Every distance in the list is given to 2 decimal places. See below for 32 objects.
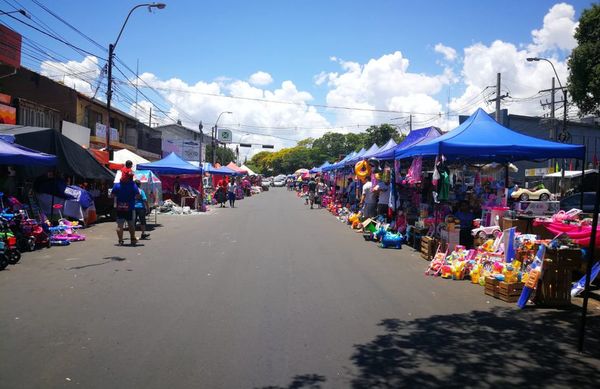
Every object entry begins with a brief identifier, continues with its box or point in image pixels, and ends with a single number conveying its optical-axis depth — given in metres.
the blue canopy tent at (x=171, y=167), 22.92
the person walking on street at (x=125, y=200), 12.33
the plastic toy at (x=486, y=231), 10.24
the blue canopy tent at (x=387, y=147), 16.57
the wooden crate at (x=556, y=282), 7.10
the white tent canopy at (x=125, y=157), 23.56
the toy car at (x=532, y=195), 18.13
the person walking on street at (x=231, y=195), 31.81
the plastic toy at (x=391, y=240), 13.41
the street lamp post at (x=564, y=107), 29.58
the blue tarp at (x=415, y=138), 14.68
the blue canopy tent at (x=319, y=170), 33.89
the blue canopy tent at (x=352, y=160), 21.88
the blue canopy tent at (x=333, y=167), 26.20
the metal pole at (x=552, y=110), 31.94
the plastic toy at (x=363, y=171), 18.80
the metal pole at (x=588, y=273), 5.12
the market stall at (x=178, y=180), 23.22
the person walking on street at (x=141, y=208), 14.70
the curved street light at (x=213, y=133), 53.40
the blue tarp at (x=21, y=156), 10.88
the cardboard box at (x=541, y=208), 10.34
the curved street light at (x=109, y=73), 22.39
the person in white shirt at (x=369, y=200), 17.64
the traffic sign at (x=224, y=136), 78.31
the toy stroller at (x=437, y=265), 9.59
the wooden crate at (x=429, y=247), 11.02
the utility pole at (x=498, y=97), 32.00
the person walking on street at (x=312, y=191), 32.17
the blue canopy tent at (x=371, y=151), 19.28
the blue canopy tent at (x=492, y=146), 10.96
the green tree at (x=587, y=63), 19.91
